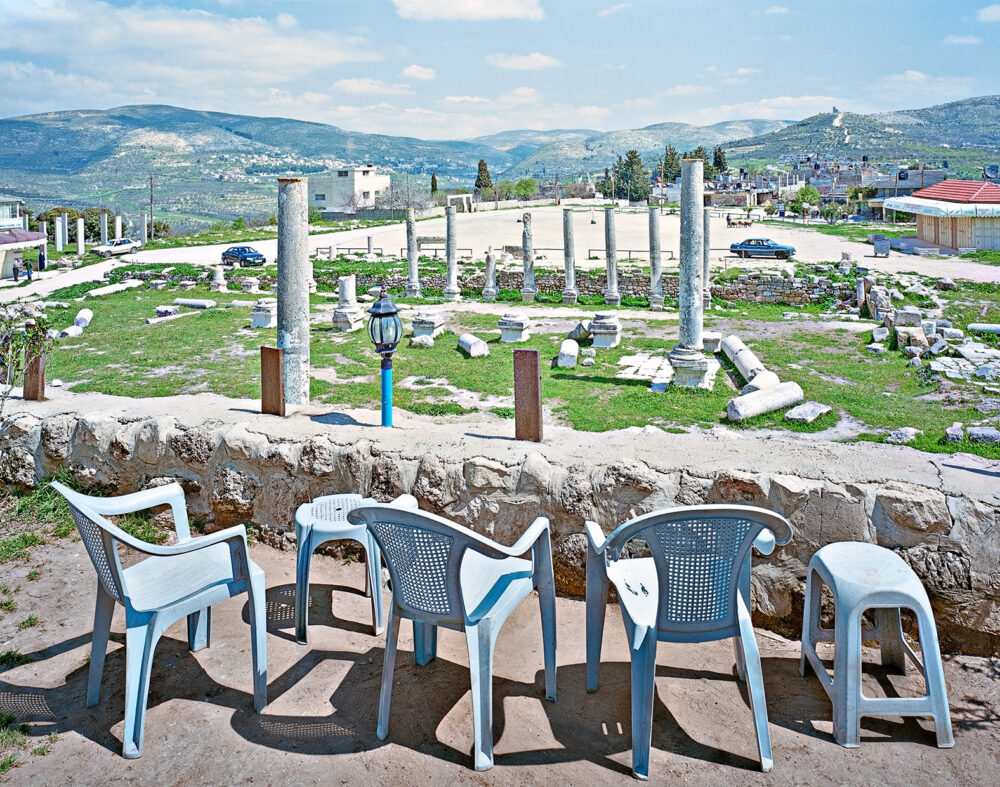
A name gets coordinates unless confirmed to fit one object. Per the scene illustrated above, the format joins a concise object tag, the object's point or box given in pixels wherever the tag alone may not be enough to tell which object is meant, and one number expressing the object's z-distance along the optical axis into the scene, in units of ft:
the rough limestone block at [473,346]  48.55
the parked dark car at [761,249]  104.78
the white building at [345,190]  263.08
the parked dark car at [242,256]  107.96
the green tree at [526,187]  279.53
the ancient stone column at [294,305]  29.76
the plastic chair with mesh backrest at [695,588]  11.35
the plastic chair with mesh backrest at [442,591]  11.48
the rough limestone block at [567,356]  44.83
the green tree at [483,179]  243.27
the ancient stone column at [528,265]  78.43
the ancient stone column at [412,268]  79.25
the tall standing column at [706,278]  70.49
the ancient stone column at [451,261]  78.84
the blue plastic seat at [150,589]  12.27
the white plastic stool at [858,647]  11.94
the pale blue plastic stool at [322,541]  15.52
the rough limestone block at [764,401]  33.06
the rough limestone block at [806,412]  32.51
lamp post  23.00
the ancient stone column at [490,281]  78.28
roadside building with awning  101.81
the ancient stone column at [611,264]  74.06
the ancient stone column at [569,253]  77.61
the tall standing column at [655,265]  70.07
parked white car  127.54
